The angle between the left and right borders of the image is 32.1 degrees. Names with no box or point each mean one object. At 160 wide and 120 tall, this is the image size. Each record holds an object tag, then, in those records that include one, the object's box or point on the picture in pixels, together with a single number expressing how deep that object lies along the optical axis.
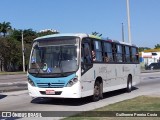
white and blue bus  10.02
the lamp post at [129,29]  23.83
